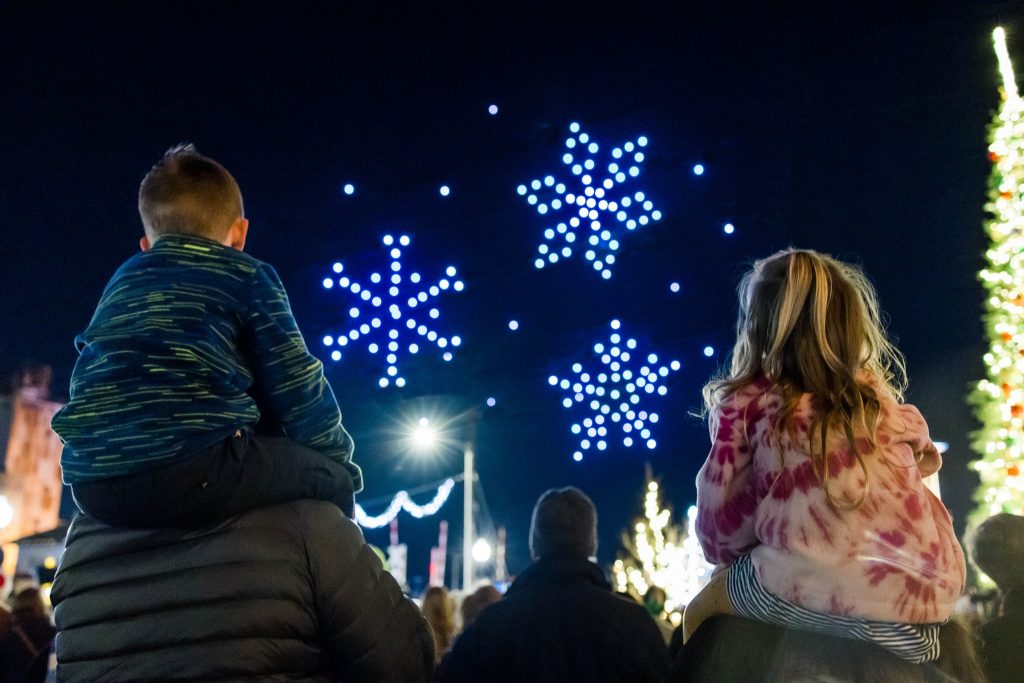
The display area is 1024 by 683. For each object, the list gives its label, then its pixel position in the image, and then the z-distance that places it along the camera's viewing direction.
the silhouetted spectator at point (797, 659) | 2.05
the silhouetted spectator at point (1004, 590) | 3.55
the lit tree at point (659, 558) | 32.69
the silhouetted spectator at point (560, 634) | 4.02
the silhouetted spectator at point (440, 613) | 7.01
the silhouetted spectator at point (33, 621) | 6.11
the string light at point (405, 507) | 23.93
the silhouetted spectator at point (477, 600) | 7.05
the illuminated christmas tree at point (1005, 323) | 11.03
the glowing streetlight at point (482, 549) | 24.69
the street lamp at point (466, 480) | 18.64
